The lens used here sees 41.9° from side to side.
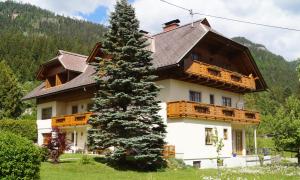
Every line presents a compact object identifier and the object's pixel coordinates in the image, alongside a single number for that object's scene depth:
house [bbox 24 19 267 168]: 25.03
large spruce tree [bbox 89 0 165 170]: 19.81
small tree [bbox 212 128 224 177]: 12.02
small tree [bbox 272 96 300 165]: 26.12
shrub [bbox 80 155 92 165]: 19.38
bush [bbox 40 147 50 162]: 20.17
